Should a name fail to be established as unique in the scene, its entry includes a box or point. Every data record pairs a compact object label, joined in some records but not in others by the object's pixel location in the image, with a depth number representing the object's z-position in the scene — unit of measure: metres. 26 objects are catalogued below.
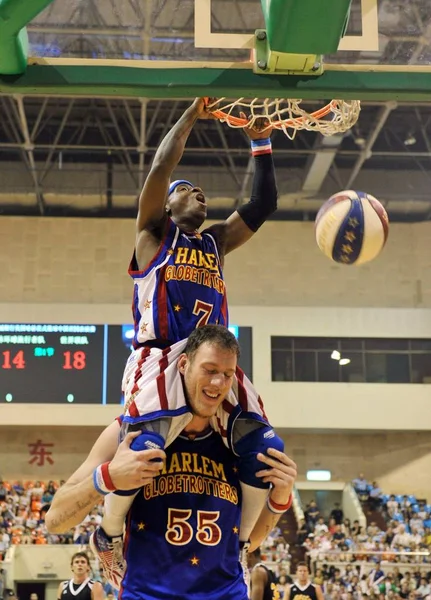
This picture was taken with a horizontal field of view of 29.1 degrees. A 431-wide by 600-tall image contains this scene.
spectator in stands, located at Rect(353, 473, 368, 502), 25.44
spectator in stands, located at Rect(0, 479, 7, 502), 23.39
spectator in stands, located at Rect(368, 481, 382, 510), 25.06
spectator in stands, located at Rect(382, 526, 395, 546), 22.41
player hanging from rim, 3.73
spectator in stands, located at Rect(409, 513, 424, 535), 23.16
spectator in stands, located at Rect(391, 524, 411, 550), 21.83
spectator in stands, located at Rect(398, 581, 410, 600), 18.02
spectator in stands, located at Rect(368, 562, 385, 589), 18.42
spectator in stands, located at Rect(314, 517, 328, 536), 22.89
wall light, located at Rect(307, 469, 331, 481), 26.39
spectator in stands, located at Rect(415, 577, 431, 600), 17.98
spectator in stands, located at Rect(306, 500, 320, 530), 23.62
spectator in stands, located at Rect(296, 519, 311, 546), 22.50
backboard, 3.77
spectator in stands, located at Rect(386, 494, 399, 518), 24.59
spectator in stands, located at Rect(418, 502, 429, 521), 23.88
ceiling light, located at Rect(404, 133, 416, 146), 24.36
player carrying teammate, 3.59
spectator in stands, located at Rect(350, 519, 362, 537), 23.12
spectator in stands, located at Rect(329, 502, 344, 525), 24.35
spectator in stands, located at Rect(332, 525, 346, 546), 22.00
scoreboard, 22.73
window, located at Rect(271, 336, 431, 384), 25.19
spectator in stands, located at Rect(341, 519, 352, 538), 23.08
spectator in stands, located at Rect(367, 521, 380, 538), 22.84
